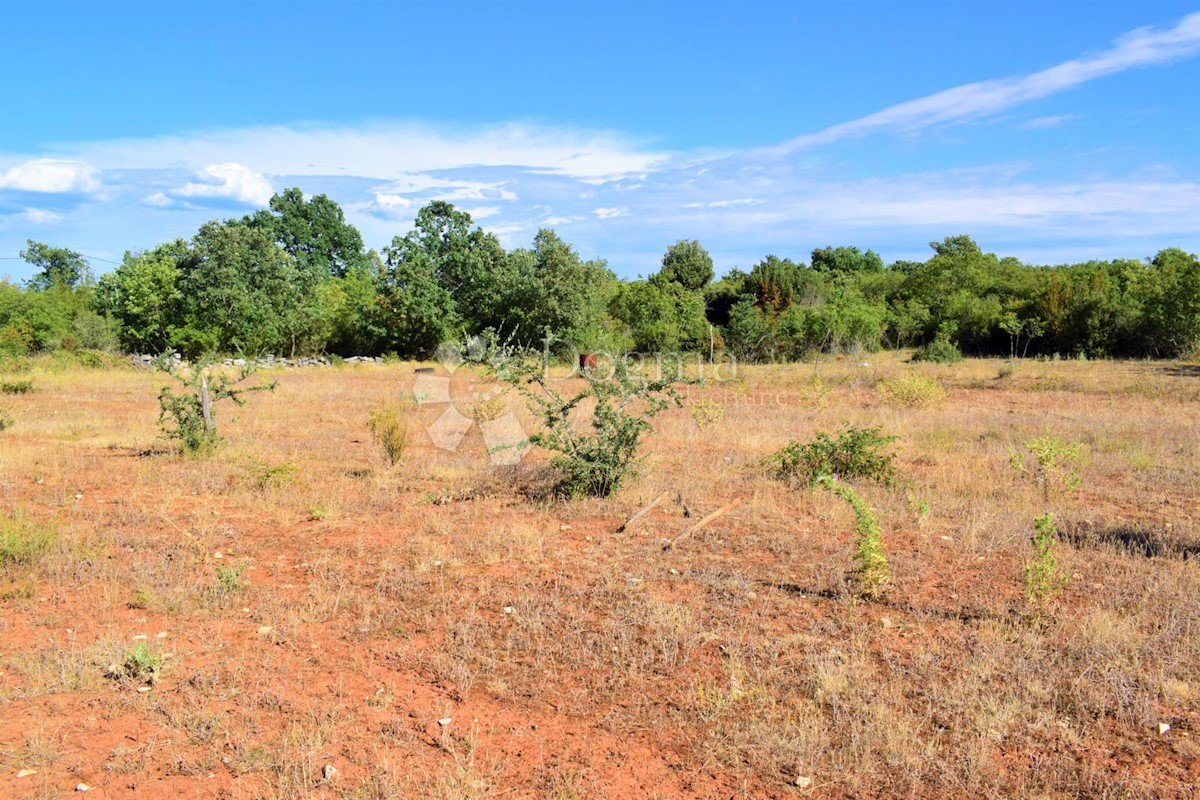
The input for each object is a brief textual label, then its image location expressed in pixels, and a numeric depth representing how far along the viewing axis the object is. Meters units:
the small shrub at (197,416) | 10.80
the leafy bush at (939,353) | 31.62
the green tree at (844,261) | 60.19
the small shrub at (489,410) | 15.12
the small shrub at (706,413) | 14.05
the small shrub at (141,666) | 4.25
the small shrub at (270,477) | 8.95
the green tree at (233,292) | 33.38
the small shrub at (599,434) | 8.51
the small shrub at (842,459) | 9.39
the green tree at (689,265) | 53.94
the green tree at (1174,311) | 27.89
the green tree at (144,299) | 34.16
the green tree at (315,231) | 58.78
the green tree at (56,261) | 60.41
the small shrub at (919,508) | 7.09
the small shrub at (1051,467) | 8.68
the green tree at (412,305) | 34.97
